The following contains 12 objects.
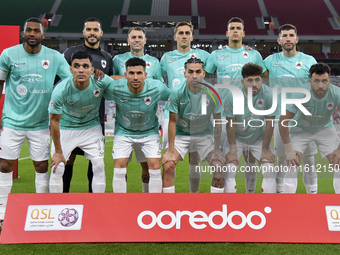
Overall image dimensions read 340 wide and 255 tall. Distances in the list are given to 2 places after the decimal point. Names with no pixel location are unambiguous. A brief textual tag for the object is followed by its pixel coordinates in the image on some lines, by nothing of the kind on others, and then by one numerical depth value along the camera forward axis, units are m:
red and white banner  2.64
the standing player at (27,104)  3.38
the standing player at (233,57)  3.96
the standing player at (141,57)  4.04
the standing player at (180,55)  4.01
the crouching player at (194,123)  3.17
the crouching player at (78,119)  3.26
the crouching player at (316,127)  3.07
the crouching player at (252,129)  3.10
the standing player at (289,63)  3.67
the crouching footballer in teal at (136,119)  3.32
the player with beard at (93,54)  3.92
